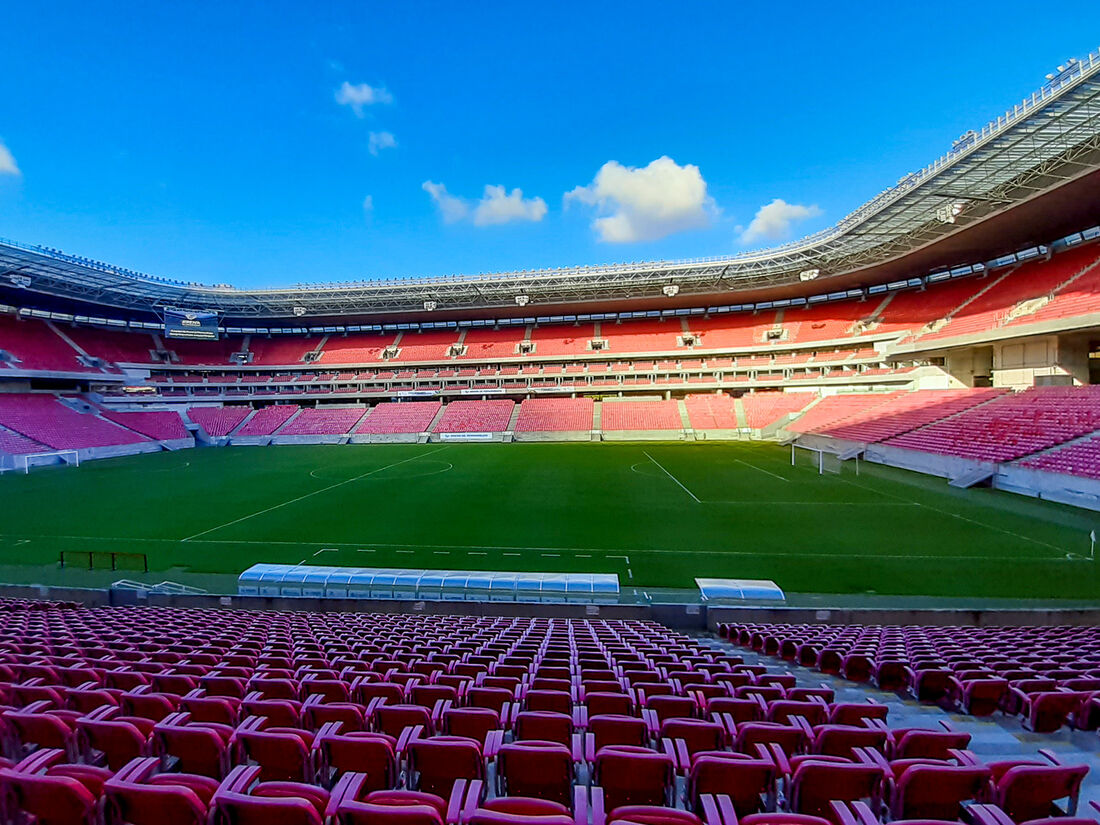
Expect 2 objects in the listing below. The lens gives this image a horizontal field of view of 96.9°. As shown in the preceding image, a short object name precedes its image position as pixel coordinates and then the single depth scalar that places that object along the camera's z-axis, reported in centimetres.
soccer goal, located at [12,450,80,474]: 3325
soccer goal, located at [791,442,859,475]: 2831
